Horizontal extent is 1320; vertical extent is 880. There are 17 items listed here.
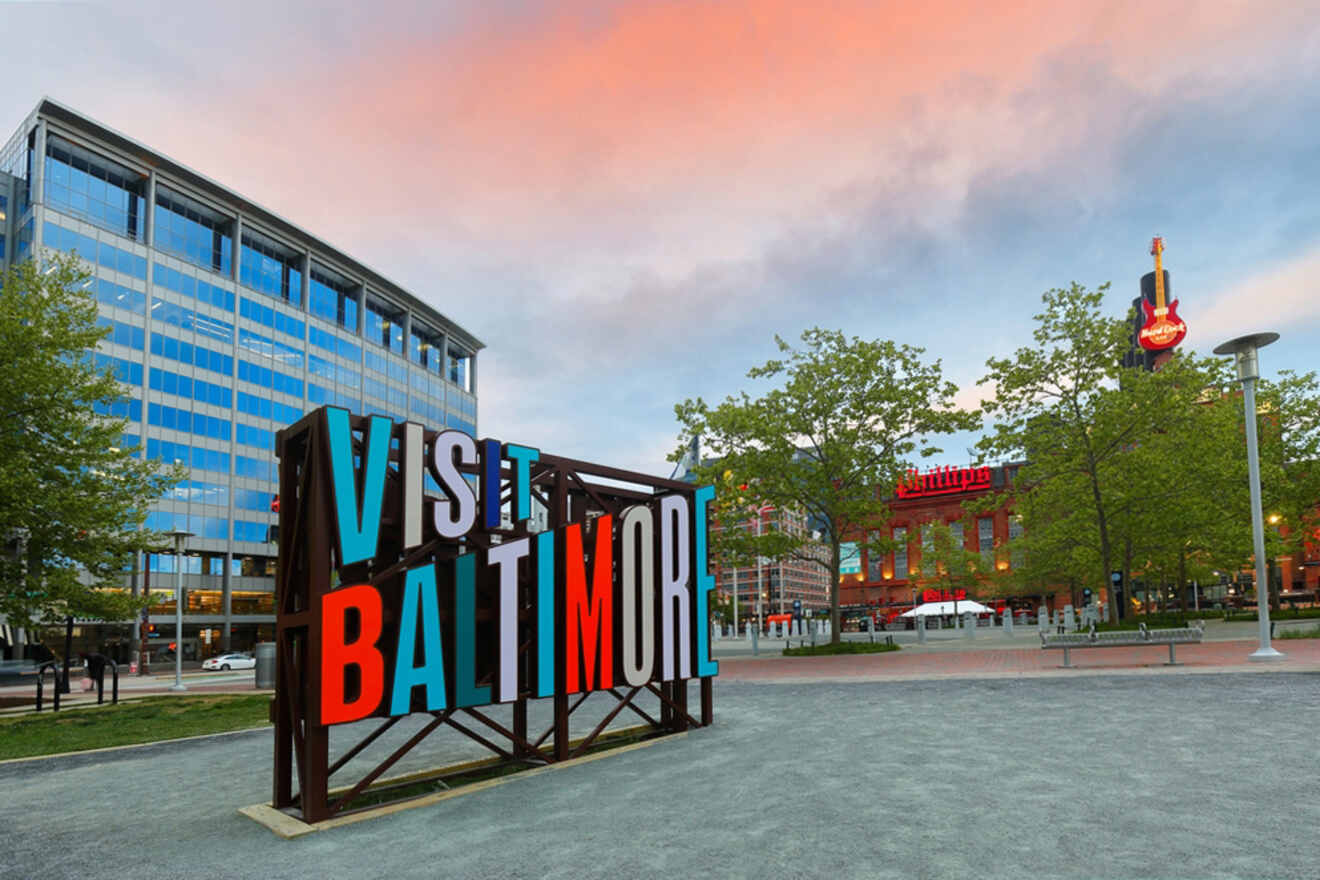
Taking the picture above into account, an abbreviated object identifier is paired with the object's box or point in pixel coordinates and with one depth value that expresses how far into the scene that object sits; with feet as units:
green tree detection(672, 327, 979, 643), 104.88
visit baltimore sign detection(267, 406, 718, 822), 25.80
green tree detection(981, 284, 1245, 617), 102.83
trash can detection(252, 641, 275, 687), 86.84
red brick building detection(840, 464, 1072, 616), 316.81
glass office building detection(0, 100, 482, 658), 175.32
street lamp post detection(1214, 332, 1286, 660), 62.69
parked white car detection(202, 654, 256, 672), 158.30
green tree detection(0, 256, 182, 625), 68.95
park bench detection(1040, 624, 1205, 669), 63.41
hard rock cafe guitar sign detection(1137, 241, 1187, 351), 292.61
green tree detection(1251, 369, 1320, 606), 131.75
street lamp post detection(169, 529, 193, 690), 97.14
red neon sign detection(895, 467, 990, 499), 320.29
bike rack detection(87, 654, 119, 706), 71.63
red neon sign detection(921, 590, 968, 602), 285.64
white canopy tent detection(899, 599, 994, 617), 153.14
